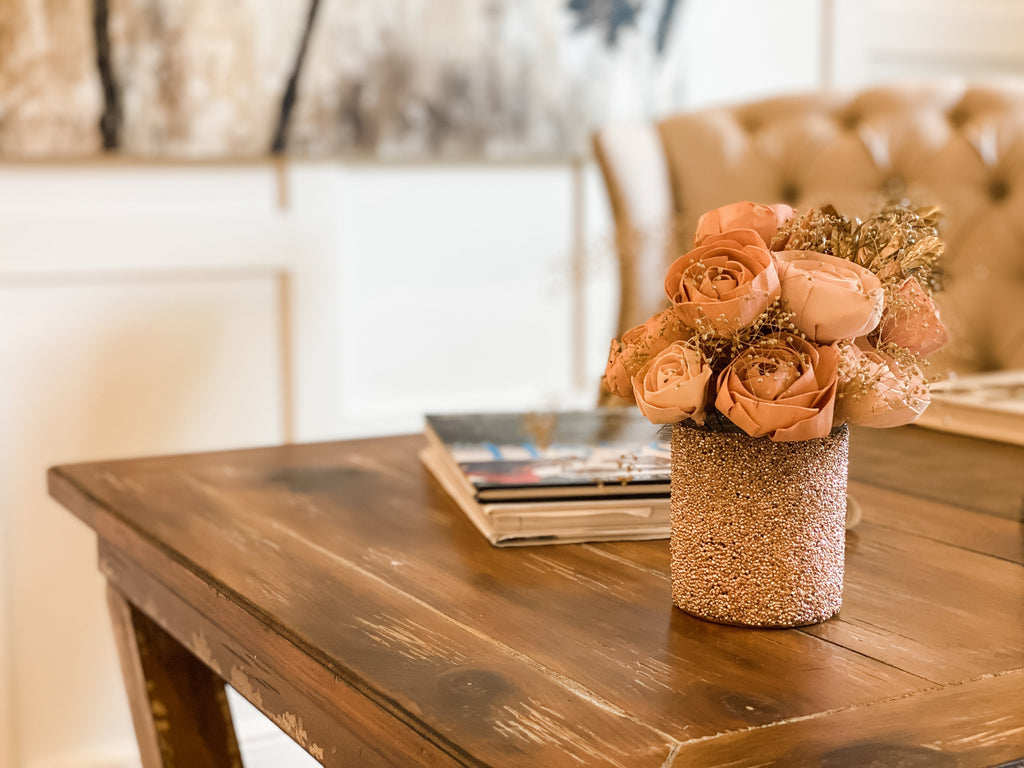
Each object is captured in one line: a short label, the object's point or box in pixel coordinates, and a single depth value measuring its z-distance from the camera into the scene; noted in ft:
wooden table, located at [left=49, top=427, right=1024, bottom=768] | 1.88
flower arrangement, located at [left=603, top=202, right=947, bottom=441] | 2.12
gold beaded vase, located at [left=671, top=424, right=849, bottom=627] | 2.30
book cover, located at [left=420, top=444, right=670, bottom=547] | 2.96
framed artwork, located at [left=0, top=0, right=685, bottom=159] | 5.83
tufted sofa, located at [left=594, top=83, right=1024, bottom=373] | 6.10
